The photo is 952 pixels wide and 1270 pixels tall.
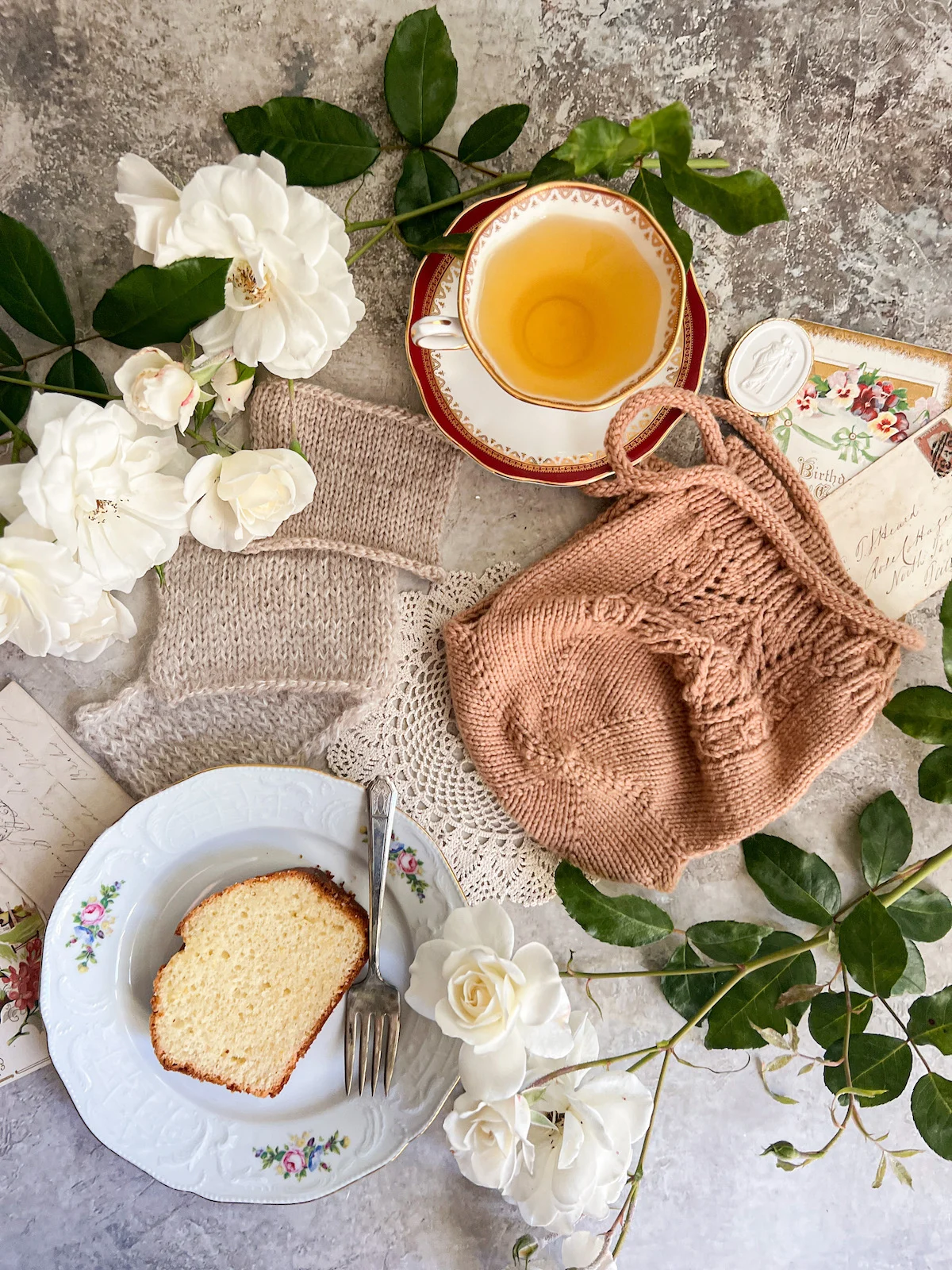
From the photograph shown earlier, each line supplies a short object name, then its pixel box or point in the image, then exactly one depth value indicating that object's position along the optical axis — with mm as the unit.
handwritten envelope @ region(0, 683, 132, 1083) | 805
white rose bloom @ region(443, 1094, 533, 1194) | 637
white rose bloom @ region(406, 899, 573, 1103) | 627
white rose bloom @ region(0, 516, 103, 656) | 555
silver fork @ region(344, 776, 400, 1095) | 773
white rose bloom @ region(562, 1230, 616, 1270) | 729
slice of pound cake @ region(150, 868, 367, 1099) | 775
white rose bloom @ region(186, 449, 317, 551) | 662
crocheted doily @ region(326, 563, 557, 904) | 816
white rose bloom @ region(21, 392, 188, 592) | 557
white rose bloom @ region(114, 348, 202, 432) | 607
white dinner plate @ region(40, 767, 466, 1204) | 772
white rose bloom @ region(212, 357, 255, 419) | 685
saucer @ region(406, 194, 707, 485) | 768
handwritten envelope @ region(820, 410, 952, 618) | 827
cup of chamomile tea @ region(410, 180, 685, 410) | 681
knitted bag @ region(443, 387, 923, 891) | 789
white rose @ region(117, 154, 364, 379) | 595
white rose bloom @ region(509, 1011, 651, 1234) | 645
